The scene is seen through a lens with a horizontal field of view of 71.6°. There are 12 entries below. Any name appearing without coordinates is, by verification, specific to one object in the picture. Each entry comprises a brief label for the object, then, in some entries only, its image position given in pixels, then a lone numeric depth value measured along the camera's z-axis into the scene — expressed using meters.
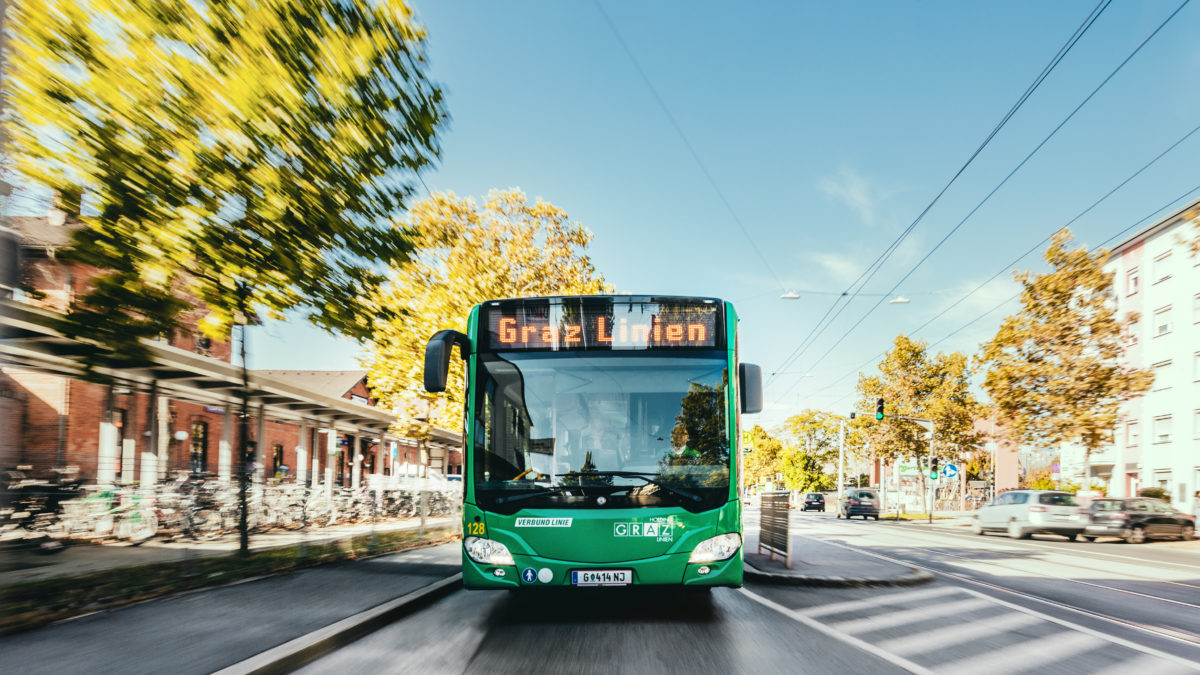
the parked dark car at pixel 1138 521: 24.39
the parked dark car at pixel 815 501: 61.09
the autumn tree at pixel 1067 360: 26.88
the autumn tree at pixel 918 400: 51.16
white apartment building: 35.62
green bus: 7.04
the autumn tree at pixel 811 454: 81.88
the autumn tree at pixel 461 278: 20.77
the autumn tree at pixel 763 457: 102.70
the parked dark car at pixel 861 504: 42.97
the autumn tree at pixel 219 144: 6.83
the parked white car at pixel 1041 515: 24.69
